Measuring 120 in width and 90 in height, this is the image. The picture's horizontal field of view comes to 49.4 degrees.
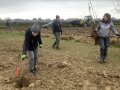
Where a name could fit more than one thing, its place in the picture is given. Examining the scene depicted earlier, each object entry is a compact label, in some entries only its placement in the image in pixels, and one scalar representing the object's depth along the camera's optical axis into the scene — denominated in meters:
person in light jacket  4.59
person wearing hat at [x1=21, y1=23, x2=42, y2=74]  3.80
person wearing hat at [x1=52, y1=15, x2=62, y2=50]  6.58
